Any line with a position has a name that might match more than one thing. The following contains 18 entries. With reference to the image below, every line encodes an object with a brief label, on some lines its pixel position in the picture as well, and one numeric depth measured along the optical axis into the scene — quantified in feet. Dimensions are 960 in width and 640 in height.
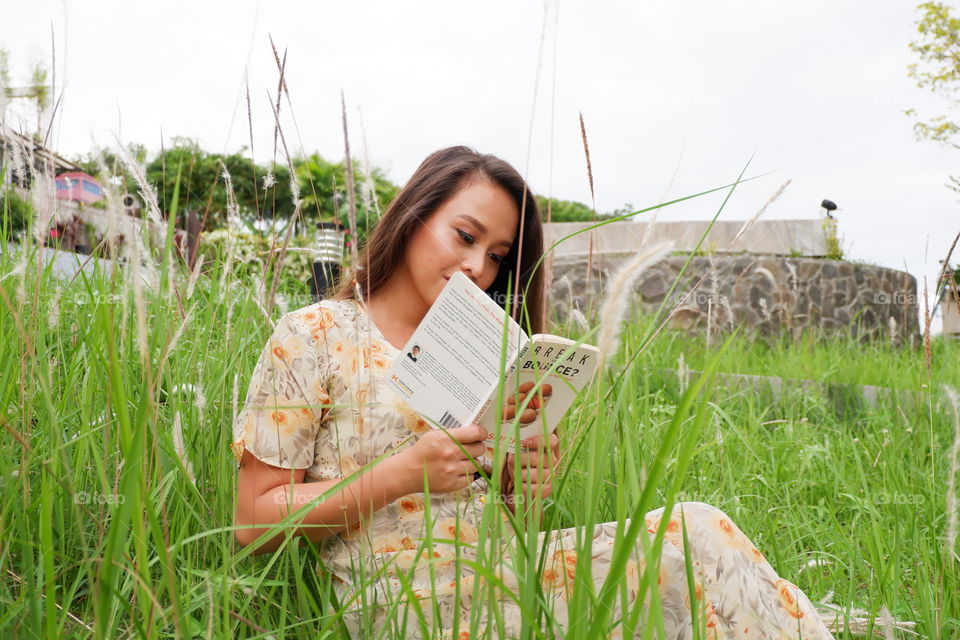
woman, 3.56
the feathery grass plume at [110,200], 1.73
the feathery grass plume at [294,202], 2.62
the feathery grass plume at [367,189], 2.99
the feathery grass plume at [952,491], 2.40
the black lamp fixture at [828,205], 29.96
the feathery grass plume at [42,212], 2.83
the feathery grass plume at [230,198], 4.41
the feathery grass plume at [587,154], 3.25
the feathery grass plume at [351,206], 2.39
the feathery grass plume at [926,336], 3.60
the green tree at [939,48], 32.99
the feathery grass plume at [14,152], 4.23
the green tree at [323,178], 53.08
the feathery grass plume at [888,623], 2.49
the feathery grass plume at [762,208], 3.23
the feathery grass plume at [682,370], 4.47
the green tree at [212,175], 50.88
